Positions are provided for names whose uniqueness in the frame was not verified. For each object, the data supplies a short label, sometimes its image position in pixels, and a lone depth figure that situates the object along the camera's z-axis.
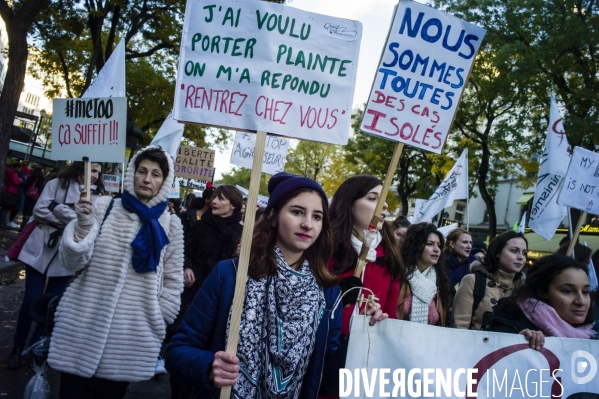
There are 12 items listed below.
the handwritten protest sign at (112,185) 11.83
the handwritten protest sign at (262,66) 2.93
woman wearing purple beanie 2.50
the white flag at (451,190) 8.90
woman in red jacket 3.55
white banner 2.89
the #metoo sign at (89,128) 4.23
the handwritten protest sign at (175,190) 13.78
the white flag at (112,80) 4.47
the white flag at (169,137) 7.81
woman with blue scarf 3.44
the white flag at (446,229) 9.83
